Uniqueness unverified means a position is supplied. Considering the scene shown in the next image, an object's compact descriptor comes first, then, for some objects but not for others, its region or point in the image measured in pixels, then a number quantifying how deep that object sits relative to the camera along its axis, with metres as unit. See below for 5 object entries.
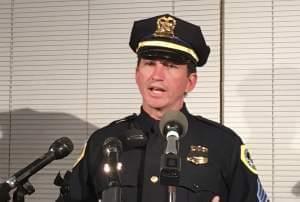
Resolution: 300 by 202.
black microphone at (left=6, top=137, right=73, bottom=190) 4.92
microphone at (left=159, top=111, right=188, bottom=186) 4.66
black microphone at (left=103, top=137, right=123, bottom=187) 4.70
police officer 5.14
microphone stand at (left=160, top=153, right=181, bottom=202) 4.66
